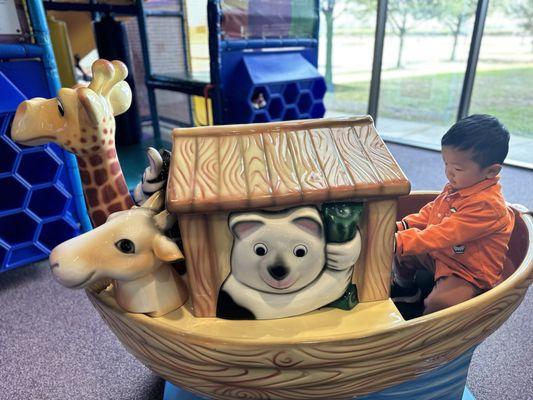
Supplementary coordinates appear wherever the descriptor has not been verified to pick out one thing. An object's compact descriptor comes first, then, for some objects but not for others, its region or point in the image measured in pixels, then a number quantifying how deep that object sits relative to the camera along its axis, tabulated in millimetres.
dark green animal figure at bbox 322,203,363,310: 559
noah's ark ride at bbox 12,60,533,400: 547
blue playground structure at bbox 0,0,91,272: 1204
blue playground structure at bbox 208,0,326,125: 1878
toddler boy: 708
